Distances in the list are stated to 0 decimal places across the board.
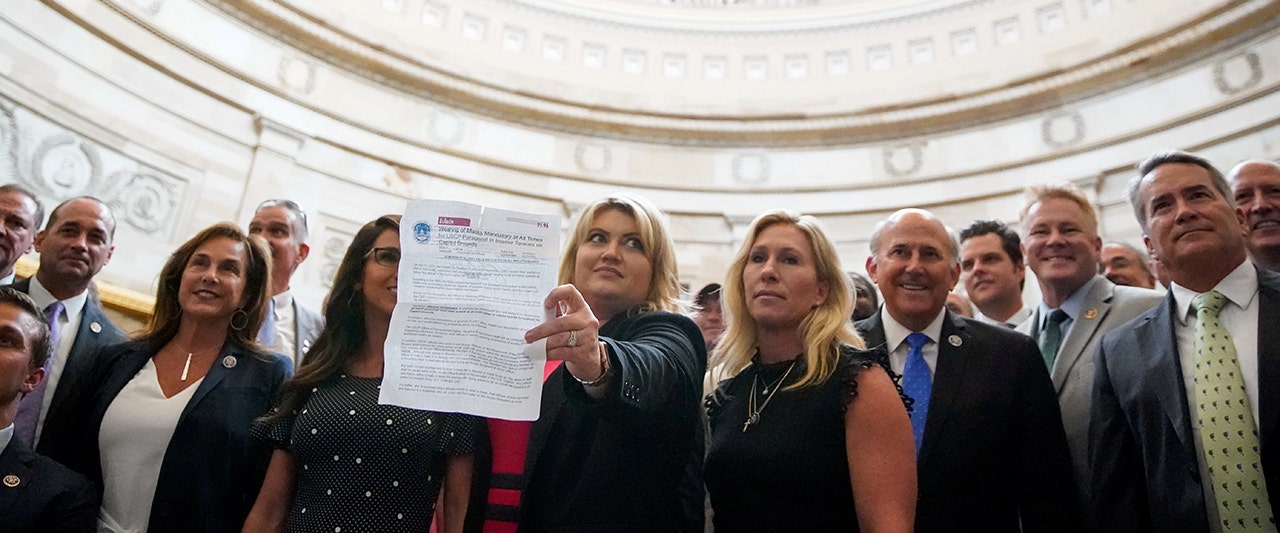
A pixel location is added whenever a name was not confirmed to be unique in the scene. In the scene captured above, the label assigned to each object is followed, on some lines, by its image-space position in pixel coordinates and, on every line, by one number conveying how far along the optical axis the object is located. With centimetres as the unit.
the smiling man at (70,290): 341
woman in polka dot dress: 252
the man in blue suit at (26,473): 264
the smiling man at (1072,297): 340
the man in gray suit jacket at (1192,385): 259
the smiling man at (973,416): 271
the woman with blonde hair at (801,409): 219
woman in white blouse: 287
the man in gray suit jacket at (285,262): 519
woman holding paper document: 196
